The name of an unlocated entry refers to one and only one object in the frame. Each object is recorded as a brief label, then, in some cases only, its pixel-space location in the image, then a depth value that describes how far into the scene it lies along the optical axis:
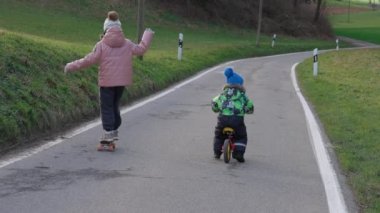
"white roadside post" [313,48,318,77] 23.28
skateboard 8.73
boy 8.55
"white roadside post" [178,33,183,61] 25.42
